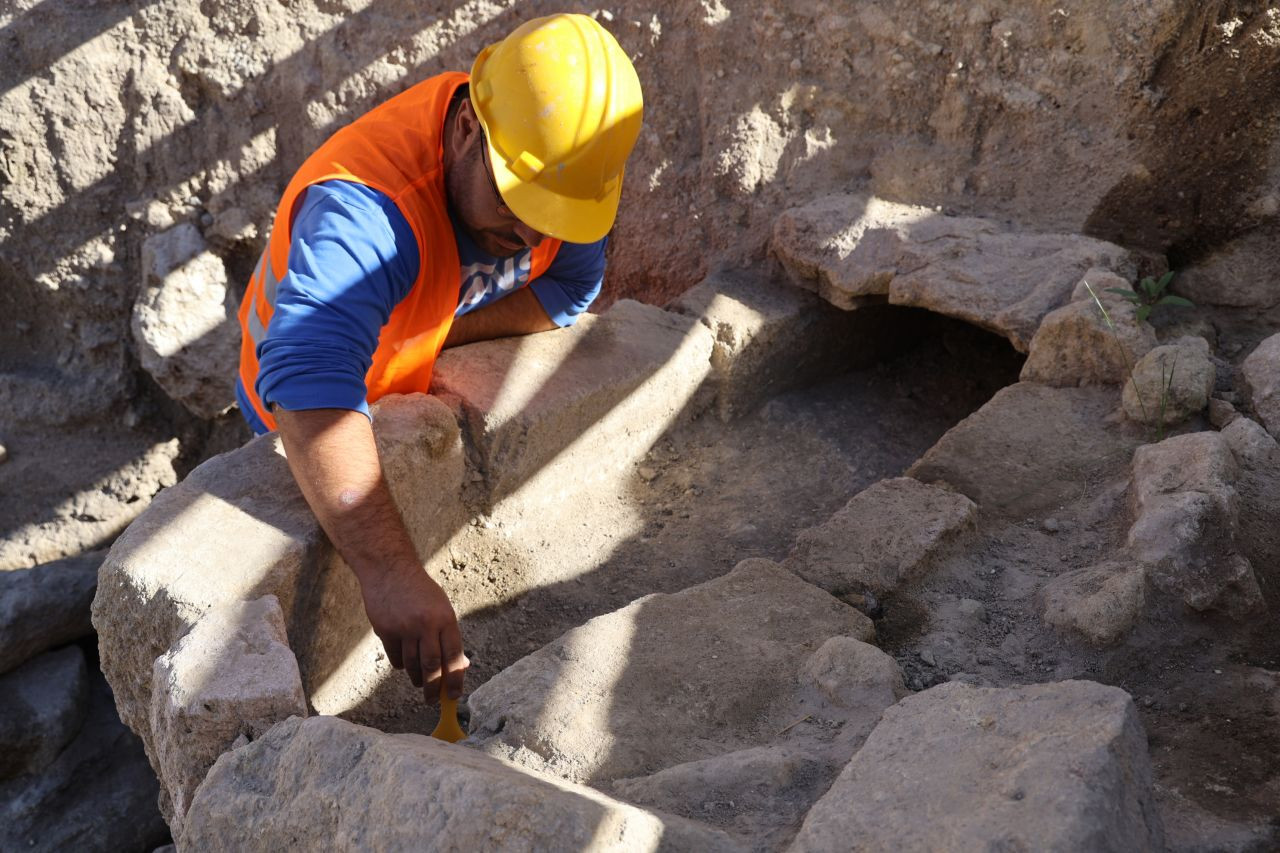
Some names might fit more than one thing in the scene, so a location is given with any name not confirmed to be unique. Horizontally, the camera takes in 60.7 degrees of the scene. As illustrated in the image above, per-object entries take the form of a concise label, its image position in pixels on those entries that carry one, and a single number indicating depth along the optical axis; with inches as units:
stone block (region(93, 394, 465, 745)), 79.7
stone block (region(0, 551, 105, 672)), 150.7
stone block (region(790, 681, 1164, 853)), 51.6
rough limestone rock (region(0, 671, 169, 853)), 145.4
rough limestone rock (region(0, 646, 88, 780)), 148.1
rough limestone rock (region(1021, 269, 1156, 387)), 108.0
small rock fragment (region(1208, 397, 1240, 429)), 98.8
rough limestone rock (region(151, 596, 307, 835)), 70.8
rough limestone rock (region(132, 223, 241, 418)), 166.6
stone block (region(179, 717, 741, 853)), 55.7
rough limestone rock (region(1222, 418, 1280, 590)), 85.9
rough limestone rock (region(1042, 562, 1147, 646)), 79.2
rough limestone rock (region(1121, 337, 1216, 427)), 100.3
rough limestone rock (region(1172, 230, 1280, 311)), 121.1
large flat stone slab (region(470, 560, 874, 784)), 72.9
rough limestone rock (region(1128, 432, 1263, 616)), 81.0
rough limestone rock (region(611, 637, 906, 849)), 63.7
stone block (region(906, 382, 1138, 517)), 99.3
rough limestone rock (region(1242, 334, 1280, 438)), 98.1
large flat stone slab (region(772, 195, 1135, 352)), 118.7
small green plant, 107.3
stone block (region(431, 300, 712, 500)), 106.3
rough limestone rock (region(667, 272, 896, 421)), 128.5
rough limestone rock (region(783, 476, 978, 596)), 90.5
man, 80.4
